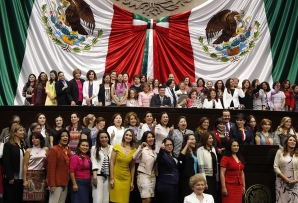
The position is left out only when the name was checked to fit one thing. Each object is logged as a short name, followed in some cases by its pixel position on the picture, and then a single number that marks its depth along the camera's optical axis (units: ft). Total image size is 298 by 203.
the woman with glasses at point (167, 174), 27.94
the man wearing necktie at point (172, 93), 37.81
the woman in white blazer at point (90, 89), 37.81
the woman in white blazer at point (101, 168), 27.73
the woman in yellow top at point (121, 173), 28.09
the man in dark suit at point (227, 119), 32.96
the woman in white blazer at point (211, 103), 36.89
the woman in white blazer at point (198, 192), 23.18
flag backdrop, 46.14
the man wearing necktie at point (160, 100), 36.17
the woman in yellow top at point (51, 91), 38.47
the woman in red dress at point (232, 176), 28.53
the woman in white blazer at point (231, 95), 38.24
